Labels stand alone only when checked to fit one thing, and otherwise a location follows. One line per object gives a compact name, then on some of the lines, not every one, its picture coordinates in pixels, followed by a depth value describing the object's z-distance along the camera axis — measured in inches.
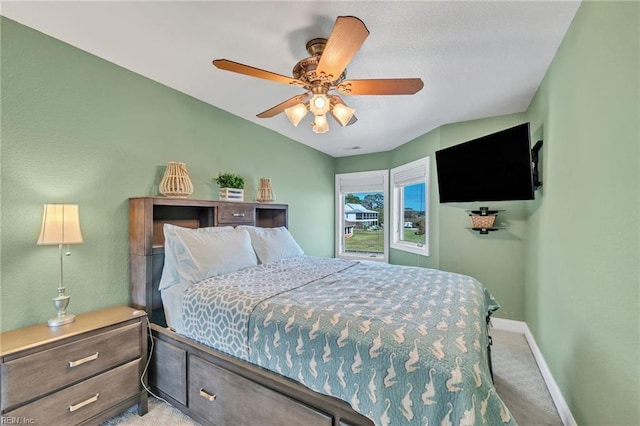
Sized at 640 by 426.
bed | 41.8
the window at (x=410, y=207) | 151.9
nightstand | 53.4
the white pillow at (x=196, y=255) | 80.1
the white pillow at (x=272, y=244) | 106.3
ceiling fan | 56.9
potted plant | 113.8
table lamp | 63.1
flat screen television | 87.9
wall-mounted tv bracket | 93.2
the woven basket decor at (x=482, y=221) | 120.3
